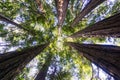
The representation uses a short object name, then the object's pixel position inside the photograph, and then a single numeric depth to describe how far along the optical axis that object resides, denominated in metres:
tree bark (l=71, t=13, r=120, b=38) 2.57
